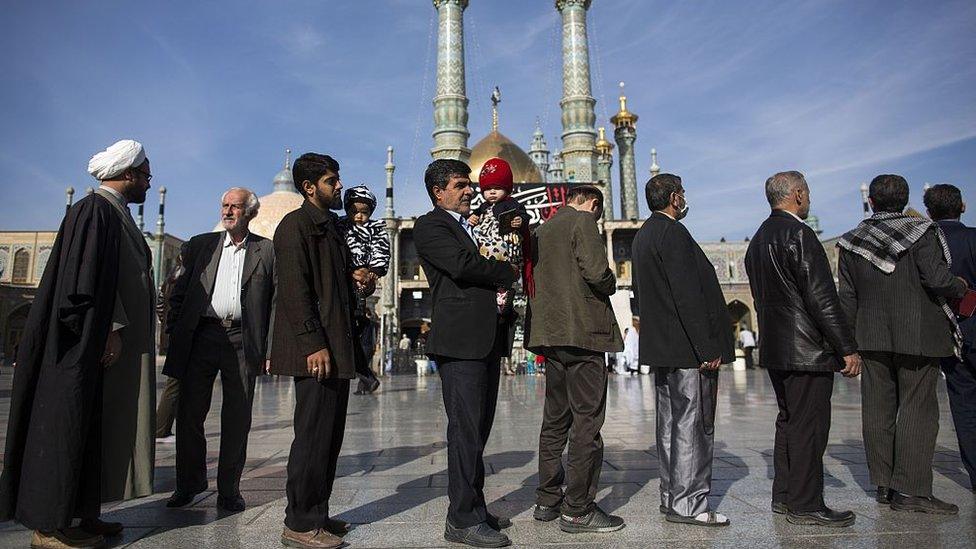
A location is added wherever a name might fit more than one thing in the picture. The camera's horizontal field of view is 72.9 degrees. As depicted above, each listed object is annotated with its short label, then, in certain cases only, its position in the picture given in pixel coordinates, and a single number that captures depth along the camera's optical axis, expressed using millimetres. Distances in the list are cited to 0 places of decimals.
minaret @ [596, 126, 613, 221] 42575
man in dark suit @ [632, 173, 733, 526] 2770
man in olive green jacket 2725
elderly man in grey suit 3156
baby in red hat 2693
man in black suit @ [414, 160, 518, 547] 2504
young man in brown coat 2457
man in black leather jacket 2779
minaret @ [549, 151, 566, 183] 52938
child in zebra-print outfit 2816
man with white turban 2336
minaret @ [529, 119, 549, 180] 57281
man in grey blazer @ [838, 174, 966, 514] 3071
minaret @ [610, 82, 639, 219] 39344
